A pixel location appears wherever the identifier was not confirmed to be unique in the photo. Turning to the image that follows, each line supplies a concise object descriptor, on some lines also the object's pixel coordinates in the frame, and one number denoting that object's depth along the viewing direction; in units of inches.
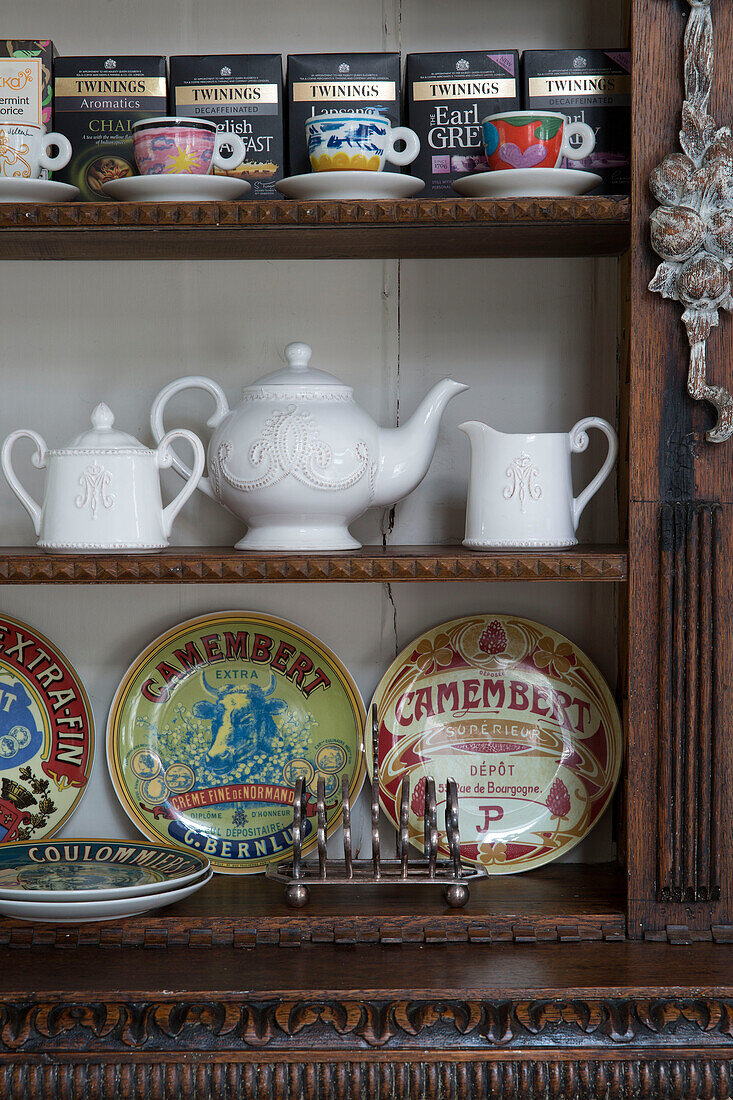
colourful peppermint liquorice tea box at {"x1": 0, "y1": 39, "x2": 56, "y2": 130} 47.8
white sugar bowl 47.1
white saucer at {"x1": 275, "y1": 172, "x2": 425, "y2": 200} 45.9
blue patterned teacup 46.3
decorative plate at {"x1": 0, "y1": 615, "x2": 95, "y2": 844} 55.6
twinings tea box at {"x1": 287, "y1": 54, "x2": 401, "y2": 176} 49.4
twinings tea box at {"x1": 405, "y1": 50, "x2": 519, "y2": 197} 49.8
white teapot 47.9
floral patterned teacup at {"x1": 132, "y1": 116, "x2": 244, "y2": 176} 46.3
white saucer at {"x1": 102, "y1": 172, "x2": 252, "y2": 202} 46.0
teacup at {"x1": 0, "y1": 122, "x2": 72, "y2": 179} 47.1
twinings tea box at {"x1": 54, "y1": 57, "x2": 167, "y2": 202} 50.3
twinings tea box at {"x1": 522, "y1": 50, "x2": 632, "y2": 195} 49.5
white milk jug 48.4
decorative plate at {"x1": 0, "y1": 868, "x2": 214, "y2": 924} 45.9
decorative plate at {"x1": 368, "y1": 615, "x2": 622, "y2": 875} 55.0
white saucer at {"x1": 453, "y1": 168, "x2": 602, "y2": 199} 45.9
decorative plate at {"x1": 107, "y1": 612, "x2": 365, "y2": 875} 55.3
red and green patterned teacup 46.1
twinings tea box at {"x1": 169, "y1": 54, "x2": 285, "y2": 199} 50.1
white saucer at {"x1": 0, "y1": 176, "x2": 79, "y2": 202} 46.6
